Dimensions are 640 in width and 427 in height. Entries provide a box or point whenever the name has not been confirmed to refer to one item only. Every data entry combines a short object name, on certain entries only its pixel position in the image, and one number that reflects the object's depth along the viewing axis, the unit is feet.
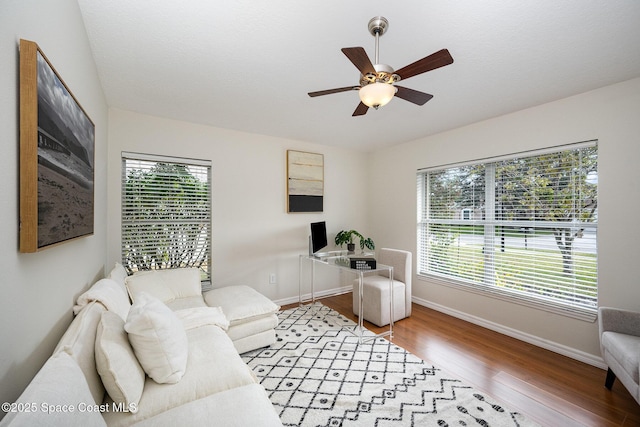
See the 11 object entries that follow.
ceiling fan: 4.77
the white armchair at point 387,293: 10.25
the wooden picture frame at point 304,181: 12.93
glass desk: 9.31
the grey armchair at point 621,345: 5.51
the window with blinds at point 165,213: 9.63
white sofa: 2.59
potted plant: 12.77
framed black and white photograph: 2.85
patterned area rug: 5.66
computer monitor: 11.98
